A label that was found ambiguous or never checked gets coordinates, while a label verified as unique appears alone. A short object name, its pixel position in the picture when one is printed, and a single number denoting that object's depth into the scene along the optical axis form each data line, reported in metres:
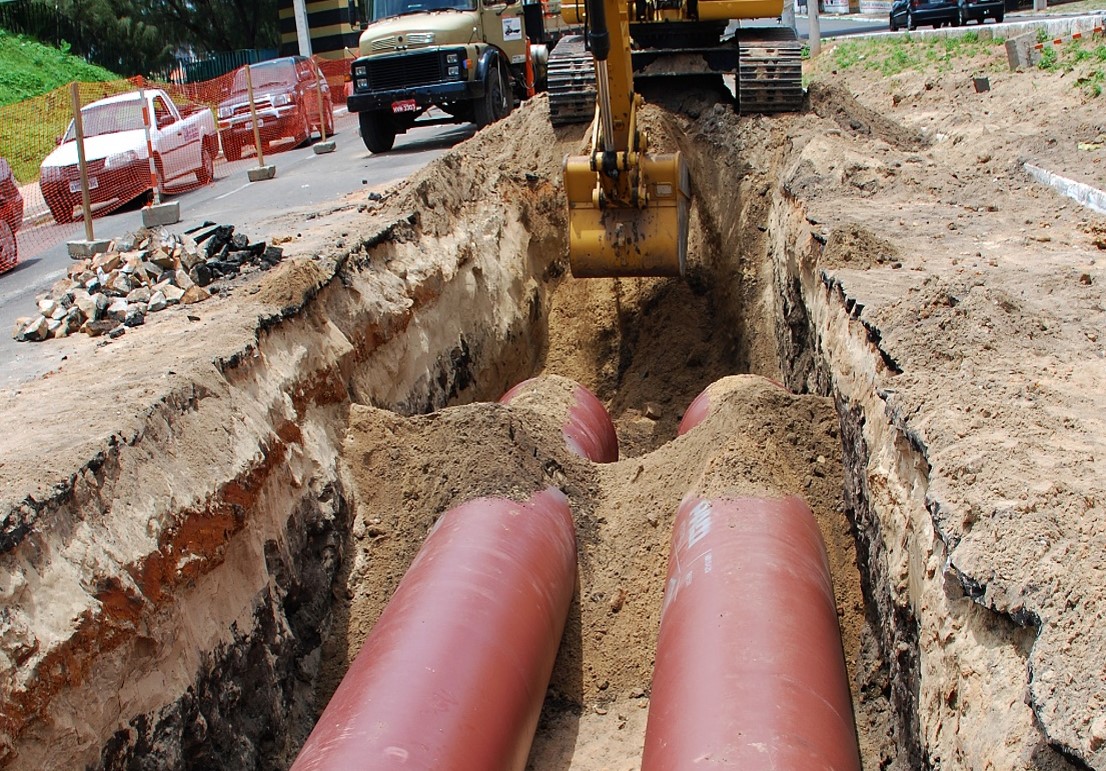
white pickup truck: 13.97
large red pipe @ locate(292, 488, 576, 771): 3.89
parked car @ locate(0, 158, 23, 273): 11.52
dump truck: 15.50
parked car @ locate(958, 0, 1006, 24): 26.52
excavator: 7.79
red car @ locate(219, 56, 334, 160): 19.28
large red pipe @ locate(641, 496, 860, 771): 3.63
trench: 4.30
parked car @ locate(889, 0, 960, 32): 27.77
